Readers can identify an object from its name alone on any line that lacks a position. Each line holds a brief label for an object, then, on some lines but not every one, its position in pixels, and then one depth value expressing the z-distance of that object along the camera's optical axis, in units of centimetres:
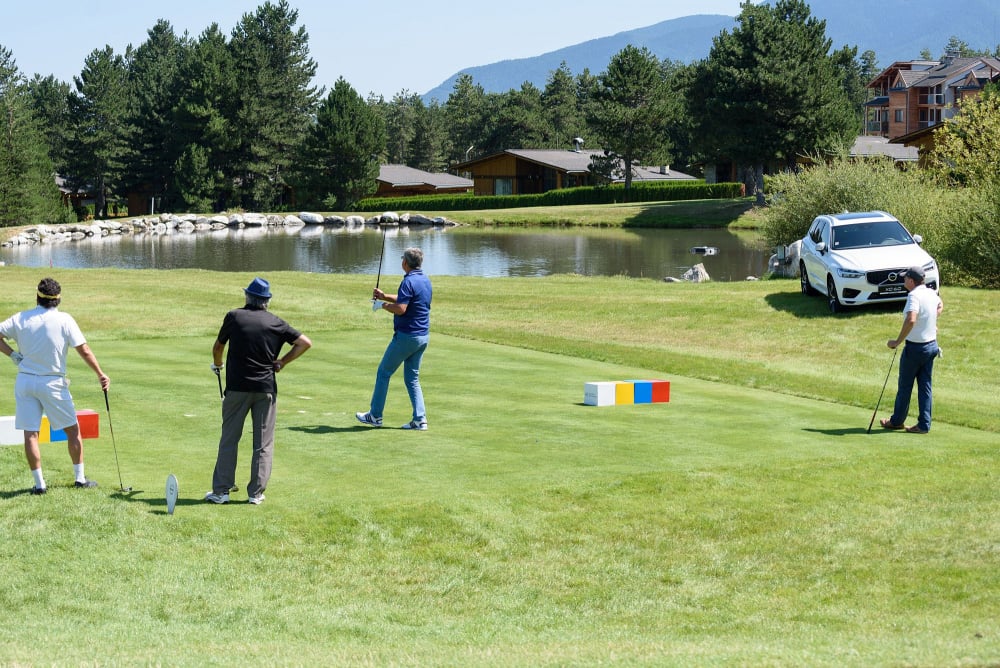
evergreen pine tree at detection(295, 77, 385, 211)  11862
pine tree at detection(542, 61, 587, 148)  15812
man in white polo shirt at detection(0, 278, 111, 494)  1135
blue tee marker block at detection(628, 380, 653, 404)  1661
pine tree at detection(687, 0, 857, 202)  9575
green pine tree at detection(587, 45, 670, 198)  11381
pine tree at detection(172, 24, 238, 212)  11606
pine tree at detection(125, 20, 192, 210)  12144
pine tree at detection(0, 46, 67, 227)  9581
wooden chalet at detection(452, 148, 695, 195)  12850
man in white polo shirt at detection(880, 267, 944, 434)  1527
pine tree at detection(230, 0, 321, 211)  12025
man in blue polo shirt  1441
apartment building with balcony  14312
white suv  2852
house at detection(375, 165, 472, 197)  13500
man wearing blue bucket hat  1111
